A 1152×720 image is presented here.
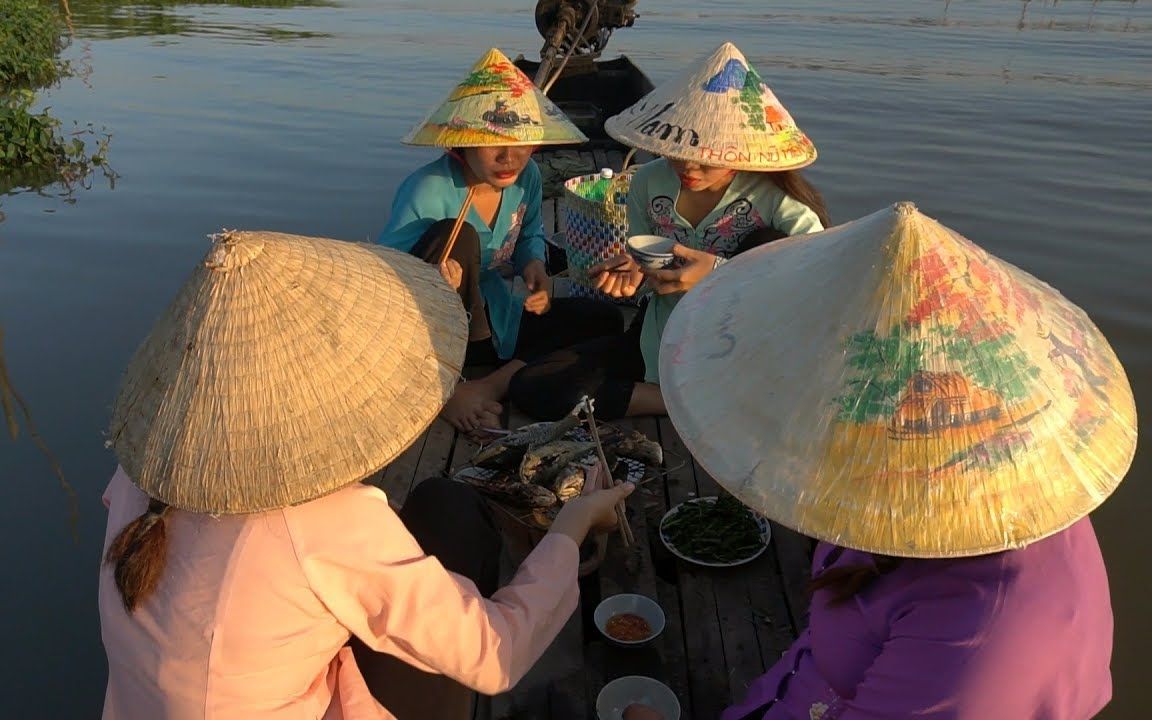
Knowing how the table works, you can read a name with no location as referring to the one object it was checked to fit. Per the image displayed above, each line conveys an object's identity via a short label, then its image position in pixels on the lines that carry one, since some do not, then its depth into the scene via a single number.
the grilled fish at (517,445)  2.59
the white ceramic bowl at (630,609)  2.19
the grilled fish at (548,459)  2.43
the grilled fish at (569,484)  2.32
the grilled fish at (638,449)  2.66
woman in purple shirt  1.05
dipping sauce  2.14
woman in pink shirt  1.30
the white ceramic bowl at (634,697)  1.92
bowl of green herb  2.42
